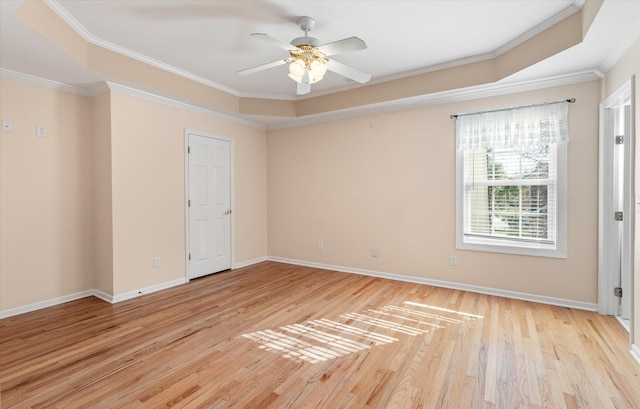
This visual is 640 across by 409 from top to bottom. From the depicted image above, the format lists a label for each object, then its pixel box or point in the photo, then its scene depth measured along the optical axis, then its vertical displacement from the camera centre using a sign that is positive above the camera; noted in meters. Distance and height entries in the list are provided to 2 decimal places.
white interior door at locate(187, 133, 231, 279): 4.40 -0.07
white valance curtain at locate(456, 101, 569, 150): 3.31 +0.84
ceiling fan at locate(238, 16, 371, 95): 2.38 +1.19
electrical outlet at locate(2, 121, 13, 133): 3.10 +0.76
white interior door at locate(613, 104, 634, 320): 2.85 +0.02
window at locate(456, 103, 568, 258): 3.36 +0.22
